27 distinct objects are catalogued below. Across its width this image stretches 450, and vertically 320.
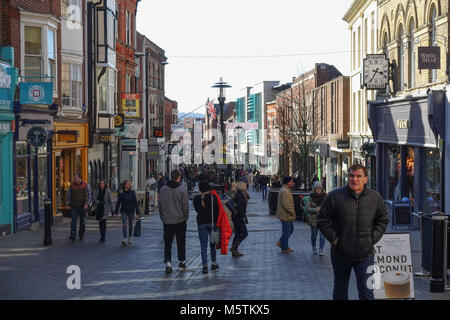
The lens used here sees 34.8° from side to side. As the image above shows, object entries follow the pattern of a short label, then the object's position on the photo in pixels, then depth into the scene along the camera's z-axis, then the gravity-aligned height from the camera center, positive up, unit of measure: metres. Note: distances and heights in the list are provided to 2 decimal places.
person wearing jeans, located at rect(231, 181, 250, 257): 15.74 -1.46
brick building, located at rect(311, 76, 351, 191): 45.12 +1.75
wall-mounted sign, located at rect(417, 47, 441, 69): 21.50 +2.84
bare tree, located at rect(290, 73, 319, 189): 39.75 +1.07
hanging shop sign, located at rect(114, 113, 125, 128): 35.97 +1.72
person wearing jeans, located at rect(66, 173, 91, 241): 18.19 -1.11
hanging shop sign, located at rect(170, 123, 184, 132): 64.10 +2.49
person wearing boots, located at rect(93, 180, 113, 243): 18.11 -1.30
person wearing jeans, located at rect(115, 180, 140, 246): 17.59 -1.25
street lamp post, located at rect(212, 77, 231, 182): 37.94 +3.52
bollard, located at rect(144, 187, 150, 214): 30.13 -2.01
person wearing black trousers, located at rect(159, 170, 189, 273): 12.95 -1.01
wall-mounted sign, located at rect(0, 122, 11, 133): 19.22 +0.75
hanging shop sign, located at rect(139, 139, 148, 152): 39.59 +0.50
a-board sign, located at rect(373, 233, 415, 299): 9.24 -1.53
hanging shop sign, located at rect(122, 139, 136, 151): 36.69 +0.51
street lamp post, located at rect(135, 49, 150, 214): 30.16 -1.35
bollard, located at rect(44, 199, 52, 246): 16.72 -1.60
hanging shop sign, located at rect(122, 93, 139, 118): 37.50 +2.59
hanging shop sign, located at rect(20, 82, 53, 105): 20.08 +1.74
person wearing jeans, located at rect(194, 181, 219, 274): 13.06 -1.08
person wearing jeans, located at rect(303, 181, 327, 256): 15.78 -1.20
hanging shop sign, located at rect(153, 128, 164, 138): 49.04 +1.44
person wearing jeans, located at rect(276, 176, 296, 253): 15.89 -1.29
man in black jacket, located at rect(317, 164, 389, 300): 7.90 -0.77
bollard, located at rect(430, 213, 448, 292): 10.86 -1.56
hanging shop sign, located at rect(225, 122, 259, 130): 78.54 +3.19
